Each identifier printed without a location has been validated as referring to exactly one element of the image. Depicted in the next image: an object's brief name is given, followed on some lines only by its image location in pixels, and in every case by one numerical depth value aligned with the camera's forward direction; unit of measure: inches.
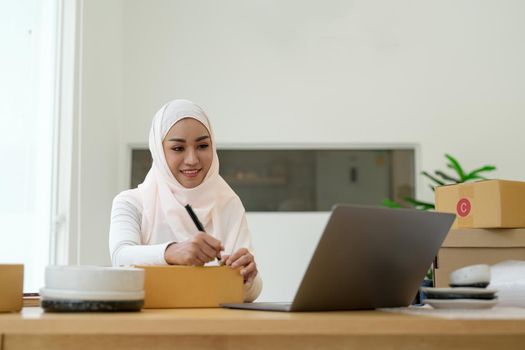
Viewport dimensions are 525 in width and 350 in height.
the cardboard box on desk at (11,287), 46.2
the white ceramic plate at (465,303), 48.9
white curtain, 126.5
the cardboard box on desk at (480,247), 89.2
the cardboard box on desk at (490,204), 91.4
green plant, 166.6
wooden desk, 38.6
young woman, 80.0
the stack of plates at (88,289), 42.3
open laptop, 44.1
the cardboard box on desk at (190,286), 51.1
